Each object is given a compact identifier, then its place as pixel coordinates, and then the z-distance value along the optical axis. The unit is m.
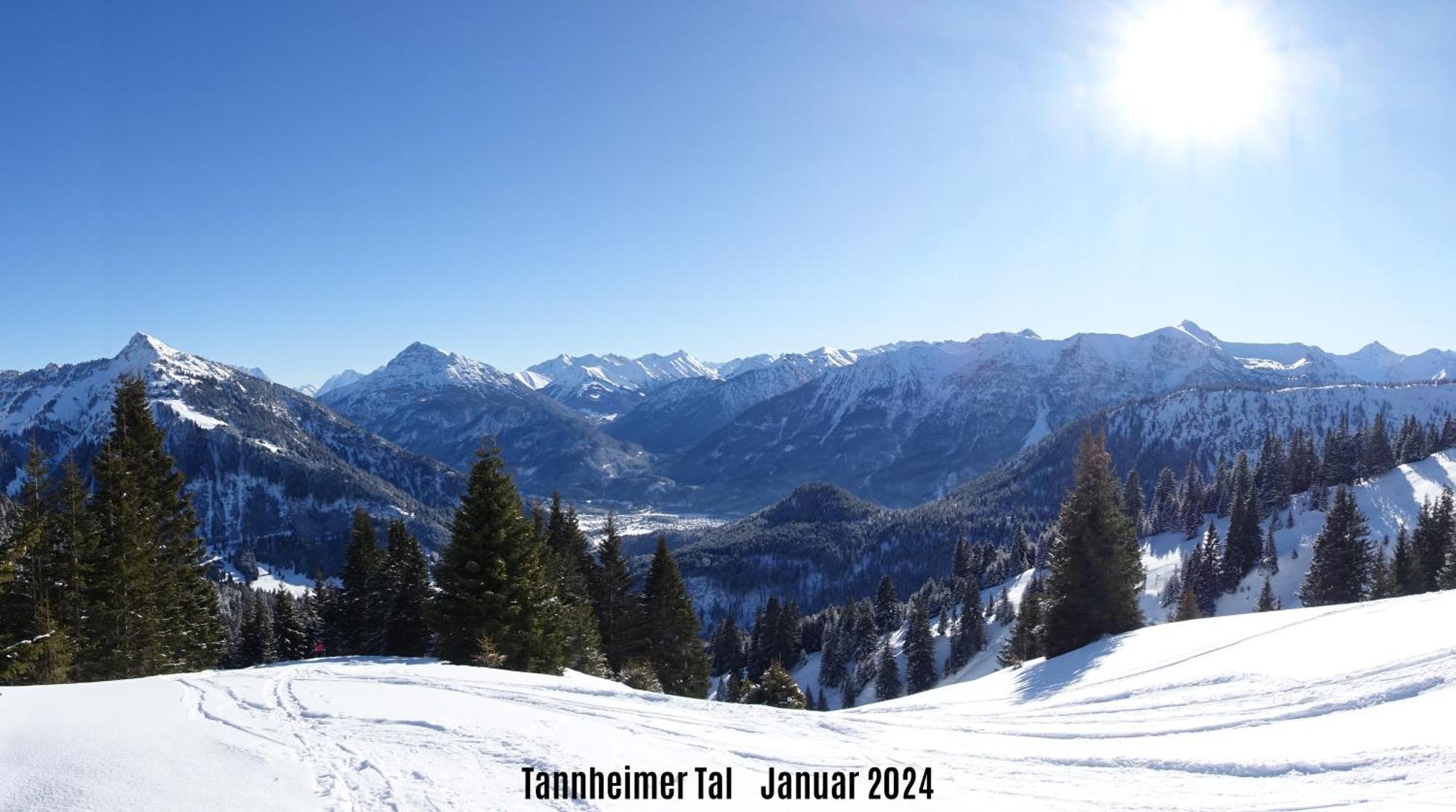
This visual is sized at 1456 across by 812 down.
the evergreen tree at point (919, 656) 87.00
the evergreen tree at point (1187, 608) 59.03
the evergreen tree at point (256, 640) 46.94
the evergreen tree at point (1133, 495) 117.04
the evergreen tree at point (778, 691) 32.31
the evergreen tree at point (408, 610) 36.25
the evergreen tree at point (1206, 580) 89.55
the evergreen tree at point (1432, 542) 55.34
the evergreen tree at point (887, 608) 116.81
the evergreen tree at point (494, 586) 25.42
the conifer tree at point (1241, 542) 90.62
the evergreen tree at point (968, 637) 91.69
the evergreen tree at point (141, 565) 25.09
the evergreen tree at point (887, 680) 83.56
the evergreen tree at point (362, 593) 39.94
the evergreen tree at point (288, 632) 45.62
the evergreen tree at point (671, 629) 39.59
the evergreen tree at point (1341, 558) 58.50
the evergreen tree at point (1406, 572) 55.41
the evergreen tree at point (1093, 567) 31.14
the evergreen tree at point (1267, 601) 68.12
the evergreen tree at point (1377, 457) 118.38
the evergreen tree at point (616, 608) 40.41
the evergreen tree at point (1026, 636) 37.77
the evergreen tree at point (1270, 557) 89.88
